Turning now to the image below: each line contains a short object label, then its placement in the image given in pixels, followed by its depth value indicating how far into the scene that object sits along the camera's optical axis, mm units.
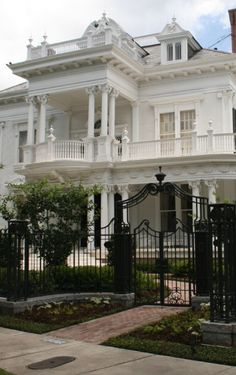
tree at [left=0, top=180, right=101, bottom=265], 14772
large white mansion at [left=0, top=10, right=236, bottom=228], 24281
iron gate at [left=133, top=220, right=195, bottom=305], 12133
